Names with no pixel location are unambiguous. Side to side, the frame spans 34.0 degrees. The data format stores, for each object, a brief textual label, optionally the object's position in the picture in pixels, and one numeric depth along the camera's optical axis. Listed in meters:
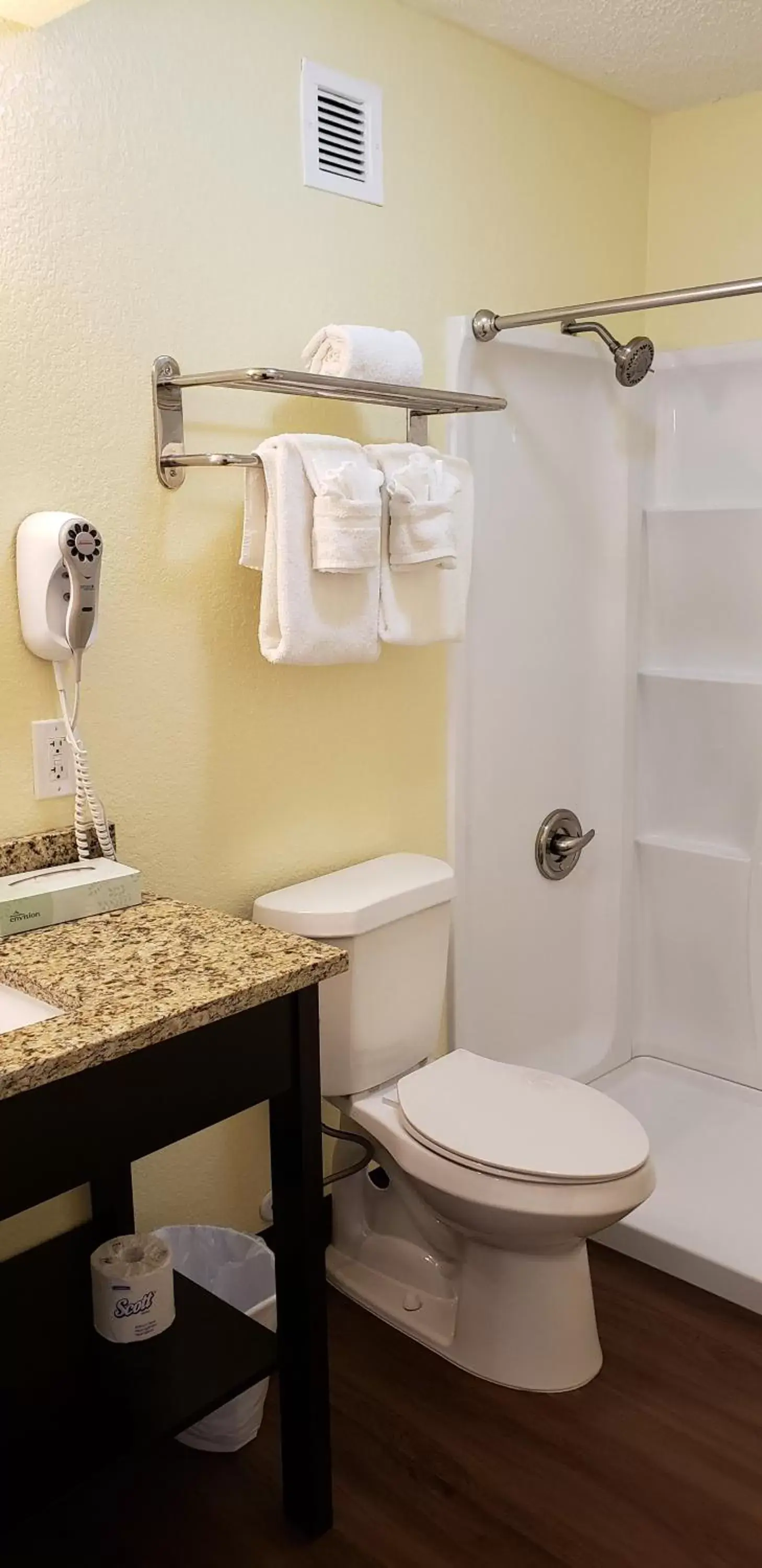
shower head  2.52
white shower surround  2.55
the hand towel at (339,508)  1.87
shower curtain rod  2.13
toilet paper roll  1.67
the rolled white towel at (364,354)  1.94
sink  1.42
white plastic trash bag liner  1.98
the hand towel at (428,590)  2.04
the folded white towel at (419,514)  2.00
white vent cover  2.02
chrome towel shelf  1.75
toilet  1.85
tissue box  1.60
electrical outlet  1.75
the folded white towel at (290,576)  1.86
